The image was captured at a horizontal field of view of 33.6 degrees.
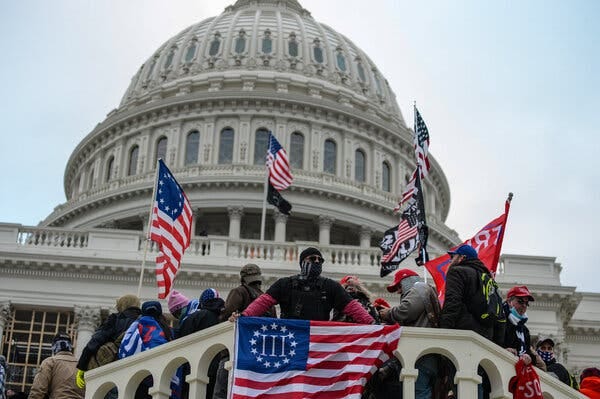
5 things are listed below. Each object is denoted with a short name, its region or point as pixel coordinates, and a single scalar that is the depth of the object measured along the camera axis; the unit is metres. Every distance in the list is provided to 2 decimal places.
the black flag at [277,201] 39.68
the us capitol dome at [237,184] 34.12
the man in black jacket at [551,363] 11.04
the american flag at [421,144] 20.47
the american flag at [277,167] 39.16
